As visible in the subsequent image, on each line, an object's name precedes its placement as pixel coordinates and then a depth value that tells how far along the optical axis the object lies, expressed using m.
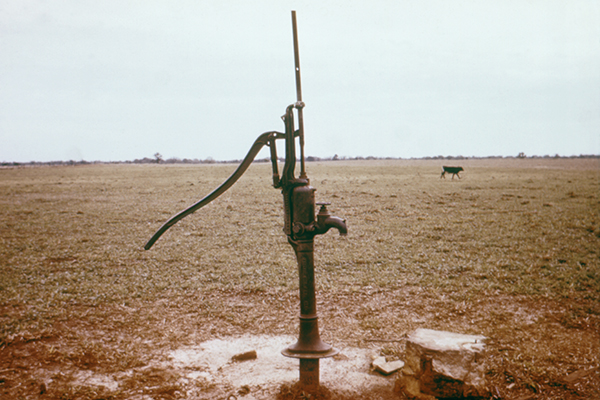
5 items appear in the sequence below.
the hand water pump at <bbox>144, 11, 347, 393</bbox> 2.81
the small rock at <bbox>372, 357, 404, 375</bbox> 3.32
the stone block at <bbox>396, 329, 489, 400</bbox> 2.79
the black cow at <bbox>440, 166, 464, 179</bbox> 30.36
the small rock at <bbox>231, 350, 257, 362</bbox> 3.63
